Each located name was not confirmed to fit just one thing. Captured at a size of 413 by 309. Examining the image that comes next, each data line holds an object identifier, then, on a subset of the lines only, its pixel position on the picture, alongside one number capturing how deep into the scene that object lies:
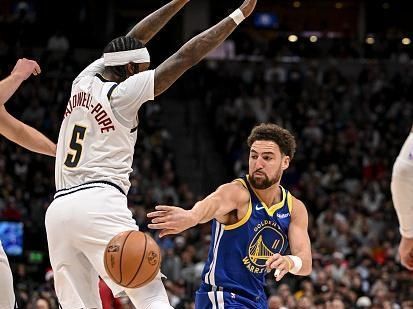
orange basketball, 7.94
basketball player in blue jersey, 9.20
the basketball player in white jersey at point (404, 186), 6.33
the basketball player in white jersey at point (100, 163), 8.32
